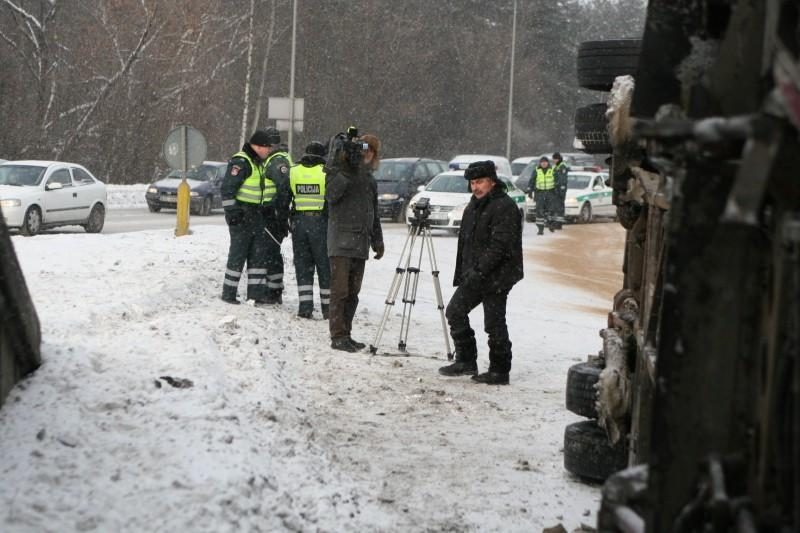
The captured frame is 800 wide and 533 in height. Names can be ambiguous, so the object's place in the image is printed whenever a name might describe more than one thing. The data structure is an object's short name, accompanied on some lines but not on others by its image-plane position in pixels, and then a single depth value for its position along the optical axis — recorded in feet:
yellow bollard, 65.62
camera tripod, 39.24
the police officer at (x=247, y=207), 44.91
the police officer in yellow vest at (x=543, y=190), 104.32
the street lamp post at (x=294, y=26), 127.11
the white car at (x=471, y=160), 124.67
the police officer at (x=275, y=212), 45.80
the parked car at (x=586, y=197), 123.65
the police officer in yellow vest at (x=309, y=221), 43.65
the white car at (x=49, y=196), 78.43
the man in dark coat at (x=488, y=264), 34.42
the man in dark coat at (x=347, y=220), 39.29
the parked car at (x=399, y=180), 107.34
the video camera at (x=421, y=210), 39.32
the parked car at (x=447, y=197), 94.22
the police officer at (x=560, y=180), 105.19
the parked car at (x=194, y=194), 114.42
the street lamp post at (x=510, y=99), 190.29
